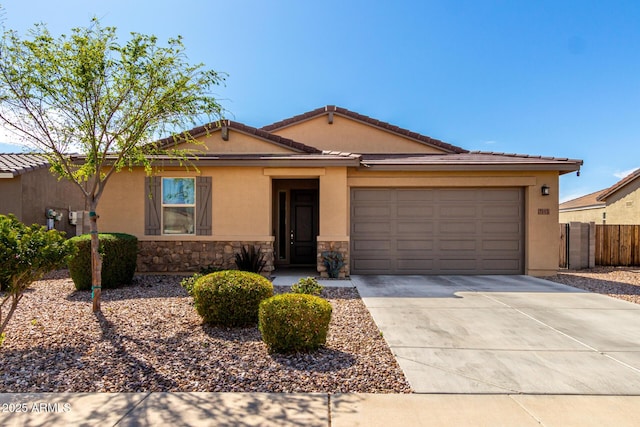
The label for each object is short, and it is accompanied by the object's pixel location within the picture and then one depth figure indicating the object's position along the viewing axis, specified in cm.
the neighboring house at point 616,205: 1715
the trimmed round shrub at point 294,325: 396
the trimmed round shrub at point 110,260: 721
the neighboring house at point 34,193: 1150
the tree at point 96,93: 494
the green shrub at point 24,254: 382
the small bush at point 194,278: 615
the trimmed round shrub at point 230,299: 480
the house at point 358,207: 923
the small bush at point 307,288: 588
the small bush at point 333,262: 898
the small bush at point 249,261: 881
